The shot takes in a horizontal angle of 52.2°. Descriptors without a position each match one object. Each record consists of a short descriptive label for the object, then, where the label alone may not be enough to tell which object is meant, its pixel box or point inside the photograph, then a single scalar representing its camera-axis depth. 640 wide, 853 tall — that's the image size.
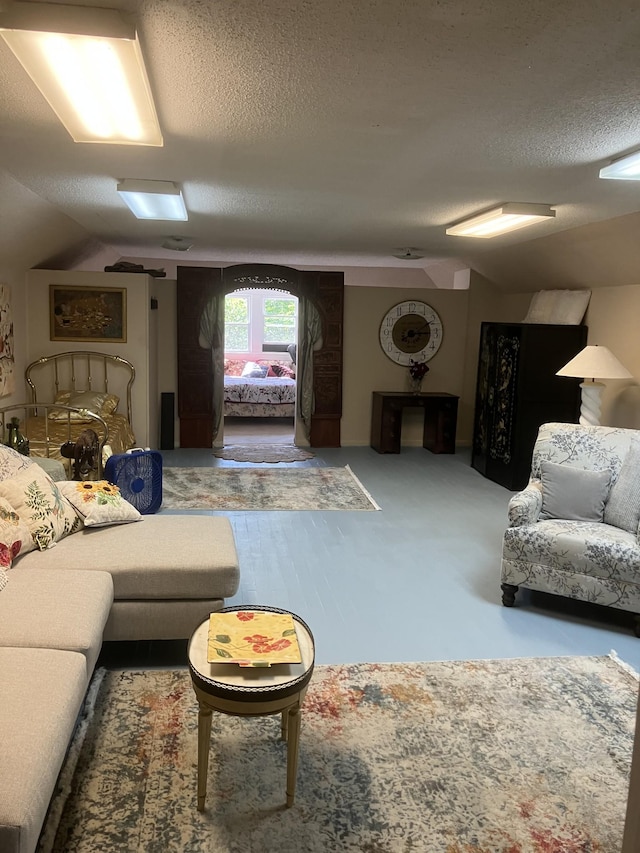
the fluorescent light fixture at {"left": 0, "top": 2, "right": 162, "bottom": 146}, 1.72
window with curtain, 10.93
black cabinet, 6.00
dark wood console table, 7.66
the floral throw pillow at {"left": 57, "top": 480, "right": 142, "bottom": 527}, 3.20
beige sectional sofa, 1.65
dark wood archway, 7.45
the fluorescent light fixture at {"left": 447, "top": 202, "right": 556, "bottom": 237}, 4.29
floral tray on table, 2.05
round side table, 1.93
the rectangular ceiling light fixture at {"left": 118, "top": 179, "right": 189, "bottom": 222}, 3.99
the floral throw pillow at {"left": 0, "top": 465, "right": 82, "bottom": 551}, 2.89
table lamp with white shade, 4.99
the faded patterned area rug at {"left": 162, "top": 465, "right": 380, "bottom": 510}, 5.36
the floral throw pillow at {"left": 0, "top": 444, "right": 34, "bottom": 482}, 3.00
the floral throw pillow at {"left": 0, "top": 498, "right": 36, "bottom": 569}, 2.69
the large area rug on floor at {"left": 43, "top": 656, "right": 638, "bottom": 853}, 1.98
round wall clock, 8.00
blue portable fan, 4.40
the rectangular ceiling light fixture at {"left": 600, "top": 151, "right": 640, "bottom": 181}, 2.94
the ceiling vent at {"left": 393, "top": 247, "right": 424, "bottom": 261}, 7.02
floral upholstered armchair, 3.39
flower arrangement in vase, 7.98
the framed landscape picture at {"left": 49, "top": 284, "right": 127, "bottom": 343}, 6.33
